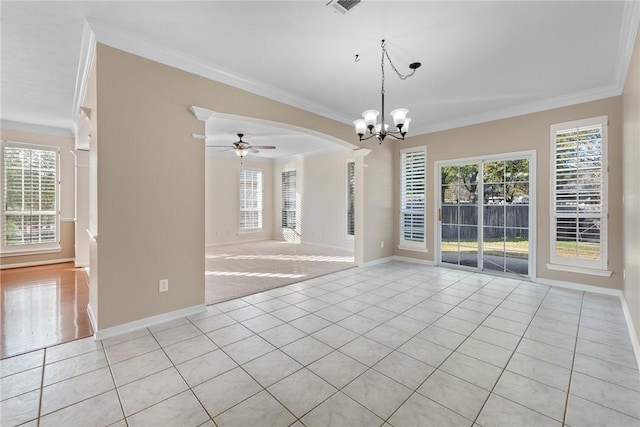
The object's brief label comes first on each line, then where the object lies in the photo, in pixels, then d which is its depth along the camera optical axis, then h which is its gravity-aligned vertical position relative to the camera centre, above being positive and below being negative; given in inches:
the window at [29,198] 209.6 +10.1
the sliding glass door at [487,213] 185.2 -1.4
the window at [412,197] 233.8 +12.1
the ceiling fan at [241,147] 246.5 +57.9
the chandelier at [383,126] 125.4 +43.7
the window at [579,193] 154.9 +10.6
